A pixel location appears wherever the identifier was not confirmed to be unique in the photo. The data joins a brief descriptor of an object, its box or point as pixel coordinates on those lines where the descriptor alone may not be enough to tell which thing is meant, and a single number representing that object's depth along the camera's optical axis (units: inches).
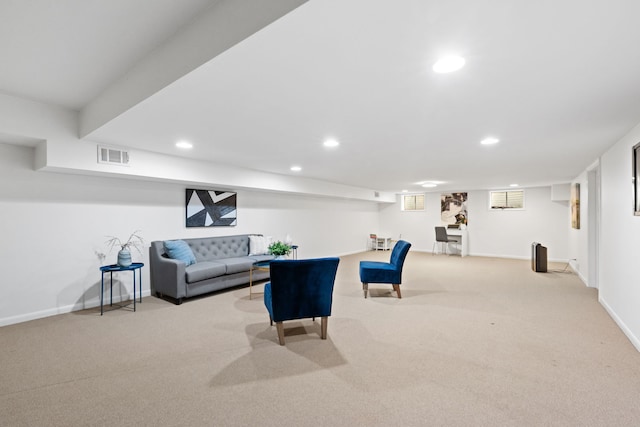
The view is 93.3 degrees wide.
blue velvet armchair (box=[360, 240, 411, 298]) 185.8
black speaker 268.8
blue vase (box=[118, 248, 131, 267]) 162.4
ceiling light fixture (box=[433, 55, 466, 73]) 69.0
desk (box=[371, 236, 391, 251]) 437.4
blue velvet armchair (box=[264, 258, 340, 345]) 117.9
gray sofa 176.2
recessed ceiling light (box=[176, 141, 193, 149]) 149.4
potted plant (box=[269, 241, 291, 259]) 204.7
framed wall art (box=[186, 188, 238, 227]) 218.1
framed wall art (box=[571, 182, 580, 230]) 258.1
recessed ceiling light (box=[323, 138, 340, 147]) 145.9
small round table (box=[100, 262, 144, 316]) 157.8
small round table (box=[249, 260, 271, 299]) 191.3
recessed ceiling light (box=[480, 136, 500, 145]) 140.2
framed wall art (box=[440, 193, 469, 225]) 397.7
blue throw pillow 190.9
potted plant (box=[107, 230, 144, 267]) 162.7
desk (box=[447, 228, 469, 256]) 383.6
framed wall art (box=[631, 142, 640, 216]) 113.6
